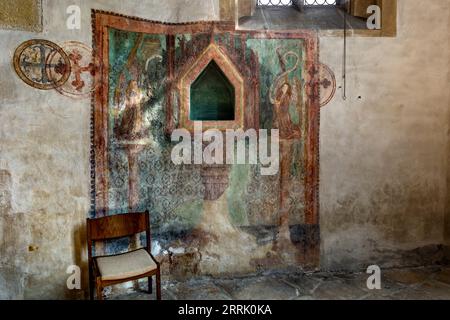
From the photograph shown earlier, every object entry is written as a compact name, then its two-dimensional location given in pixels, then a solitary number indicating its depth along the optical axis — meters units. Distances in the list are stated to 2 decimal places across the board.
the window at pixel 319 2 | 4.46
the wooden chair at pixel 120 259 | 3.02
